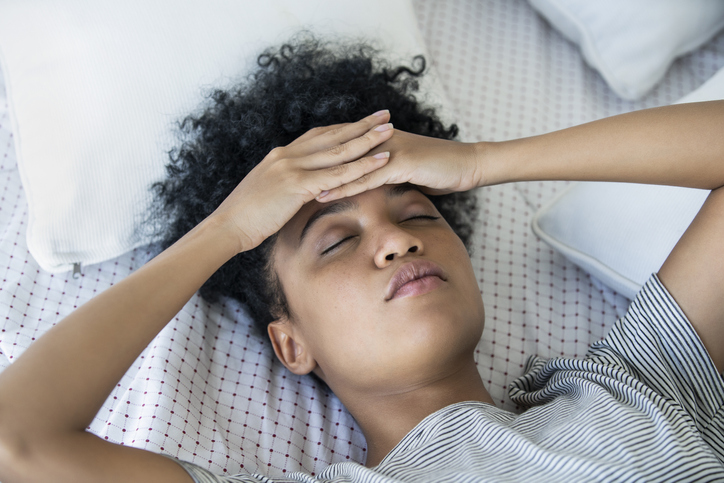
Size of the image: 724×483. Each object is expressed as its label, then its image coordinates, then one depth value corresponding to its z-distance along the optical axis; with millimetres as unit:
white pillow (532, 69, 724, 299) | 1368
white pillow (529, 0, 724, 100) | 1820
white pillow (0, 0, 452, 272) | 1328
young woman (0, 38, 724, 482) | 912
